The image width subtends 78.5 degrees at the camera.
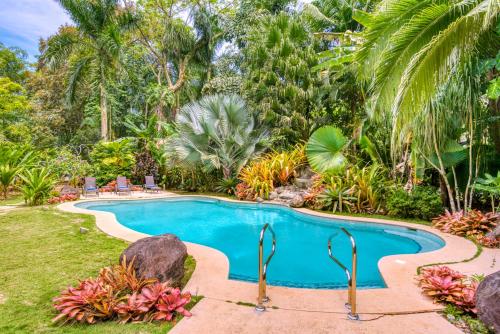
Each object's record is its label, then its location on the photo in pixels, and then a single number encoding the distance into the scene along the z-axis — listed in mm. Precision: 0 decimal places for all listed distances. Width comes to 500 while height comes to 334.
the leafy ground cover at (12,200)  11363
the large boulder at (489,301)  2803
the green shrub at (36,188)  10680
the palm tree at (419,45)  4625
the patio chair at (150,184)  14836
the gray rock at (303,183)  12014
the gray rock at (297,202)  10445
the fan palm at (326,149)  10250
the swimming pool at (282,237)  5191
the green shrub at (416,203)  8242
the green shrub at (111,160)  15957
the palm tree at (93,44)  17172
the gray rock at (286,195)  11733
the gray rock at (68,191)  12421
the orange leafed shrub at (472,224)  6531
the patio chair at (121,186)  14125
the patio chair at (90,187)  13211
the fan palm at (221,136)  14164
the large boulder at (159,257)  3779
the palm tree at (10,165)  11859
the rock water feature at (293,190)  11698
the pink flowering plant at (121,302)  3145
